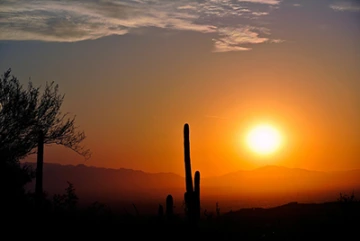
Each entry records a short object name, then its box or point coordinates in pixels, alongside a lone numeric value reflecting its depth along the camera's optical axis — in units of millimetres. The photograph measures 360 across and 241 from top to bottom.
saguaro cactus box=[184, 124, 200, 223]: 20953
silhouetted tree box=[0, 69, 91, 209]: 29297
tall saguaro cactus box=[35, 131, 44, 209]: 23109
